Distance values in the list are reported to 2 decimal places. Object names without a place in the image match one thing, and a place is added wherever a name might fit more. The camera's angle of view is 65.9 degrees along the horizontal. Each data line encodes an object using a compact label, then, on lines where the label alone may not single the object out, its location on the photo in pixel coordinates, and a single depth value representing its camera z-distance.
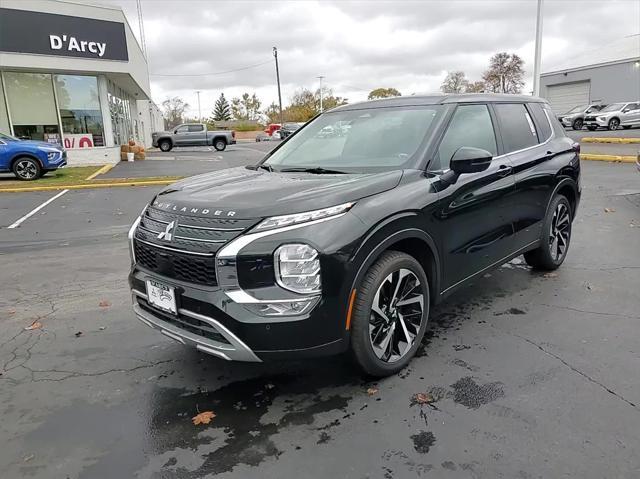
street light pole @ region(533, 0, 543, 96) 19.36
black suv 2.72
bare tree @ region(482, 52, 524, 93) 59.56
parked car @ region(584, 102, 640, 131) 29.73
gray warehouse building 40.53
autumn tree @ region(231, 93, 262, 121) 95.25
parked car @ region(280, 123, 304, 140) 46.21
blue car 14.22
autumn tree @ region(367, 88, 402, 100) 86.26
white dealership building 16.30
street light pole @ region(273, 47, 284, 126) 56.50
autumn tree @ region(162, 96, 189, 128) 95.19
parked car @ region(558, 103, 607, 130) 31.78
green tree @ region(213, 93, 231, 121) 113.45
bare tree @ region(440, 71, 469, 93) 70.75
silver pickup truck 32.12
